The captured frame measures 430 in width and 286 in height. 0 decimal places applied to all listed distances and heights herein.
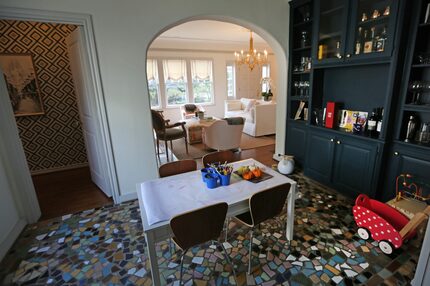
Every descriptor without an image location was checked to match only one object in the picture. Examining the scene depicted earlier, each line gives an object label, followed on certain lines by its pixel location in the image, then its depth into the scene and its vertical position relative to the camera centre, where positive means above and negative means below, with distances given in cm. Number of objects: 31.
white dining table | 147 -79
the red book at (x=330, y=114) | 296 -40
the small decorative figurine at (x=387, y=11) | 225 +69
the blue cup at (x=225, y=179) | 182 -72
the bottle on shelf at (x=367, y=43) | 247 +42
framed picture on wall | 362 +20
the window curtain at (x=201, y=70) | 792 +66
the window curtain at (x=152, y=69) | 722 +69
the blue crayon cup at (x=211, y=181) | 179 -72
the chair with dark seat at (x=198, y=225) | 138 -86
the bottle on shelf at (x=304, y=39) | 339 +67
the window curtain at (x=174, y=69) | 754 +70
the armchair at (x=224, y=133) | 449 -91
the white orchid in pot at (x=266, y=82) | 905 +16
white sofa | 586 -87
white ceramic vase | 357 -123
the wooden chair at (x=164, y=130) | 444 -83
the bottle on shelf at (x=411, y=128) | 230 -48
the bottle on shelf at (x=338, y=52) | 272 +39
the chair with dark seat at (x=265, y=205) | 163 -88
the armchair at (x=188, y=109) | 731 -66
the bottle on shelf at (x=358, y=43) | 254 +44
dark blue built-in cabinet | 218 +0
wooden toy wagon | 186 -121
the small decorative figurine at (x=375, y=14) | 238 +70
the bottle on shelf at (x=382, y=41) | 230 +41
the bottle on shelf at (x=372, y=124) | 259 -48
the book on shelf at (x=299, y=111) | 359 -41
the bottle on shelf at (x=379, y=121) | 257 -44
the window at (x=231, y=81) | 850 +25
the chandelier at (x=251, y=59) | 591 +74
